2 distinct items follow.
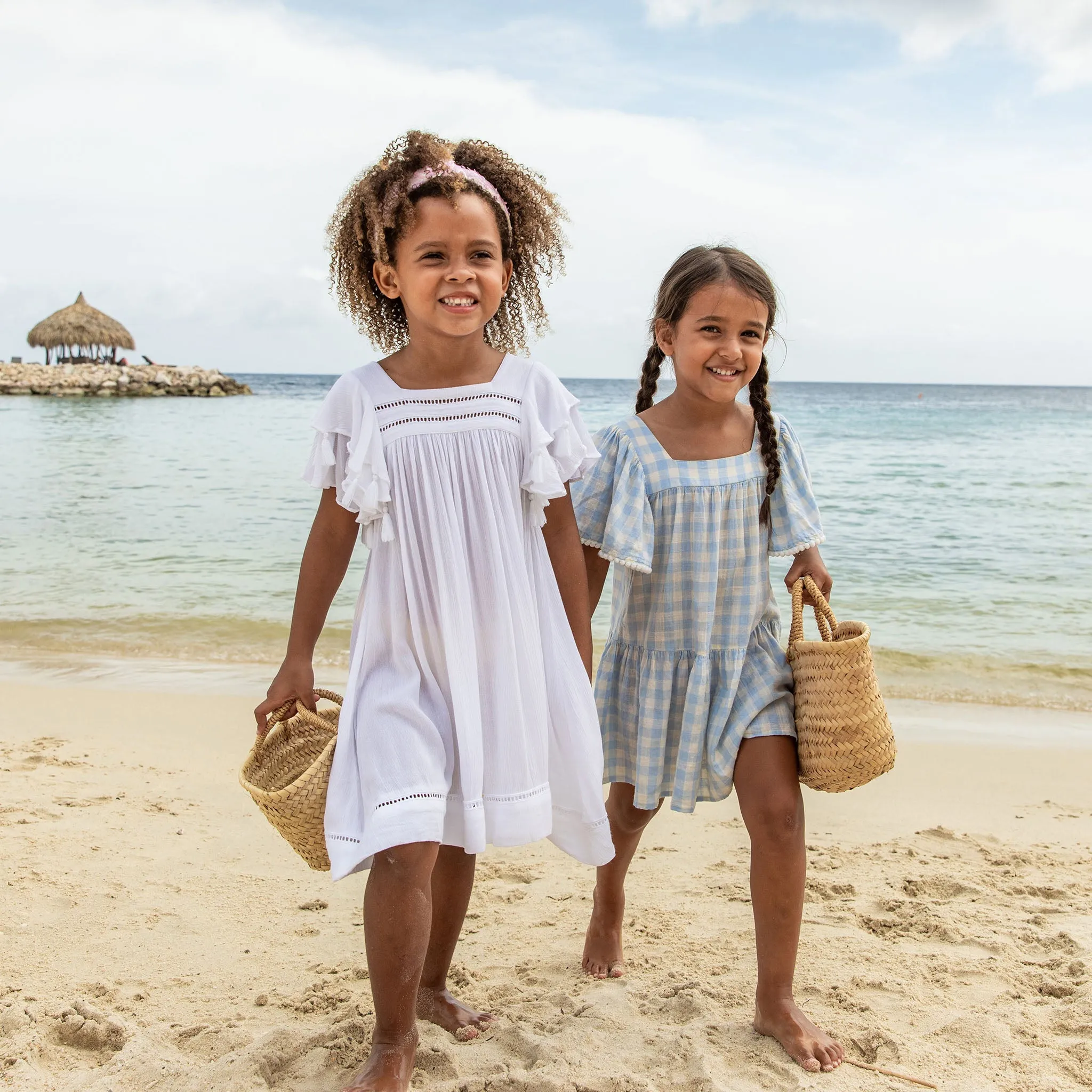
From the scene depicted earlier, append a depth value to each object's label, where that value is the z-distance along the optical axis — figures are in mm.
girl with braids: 2514
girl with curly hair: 2109
